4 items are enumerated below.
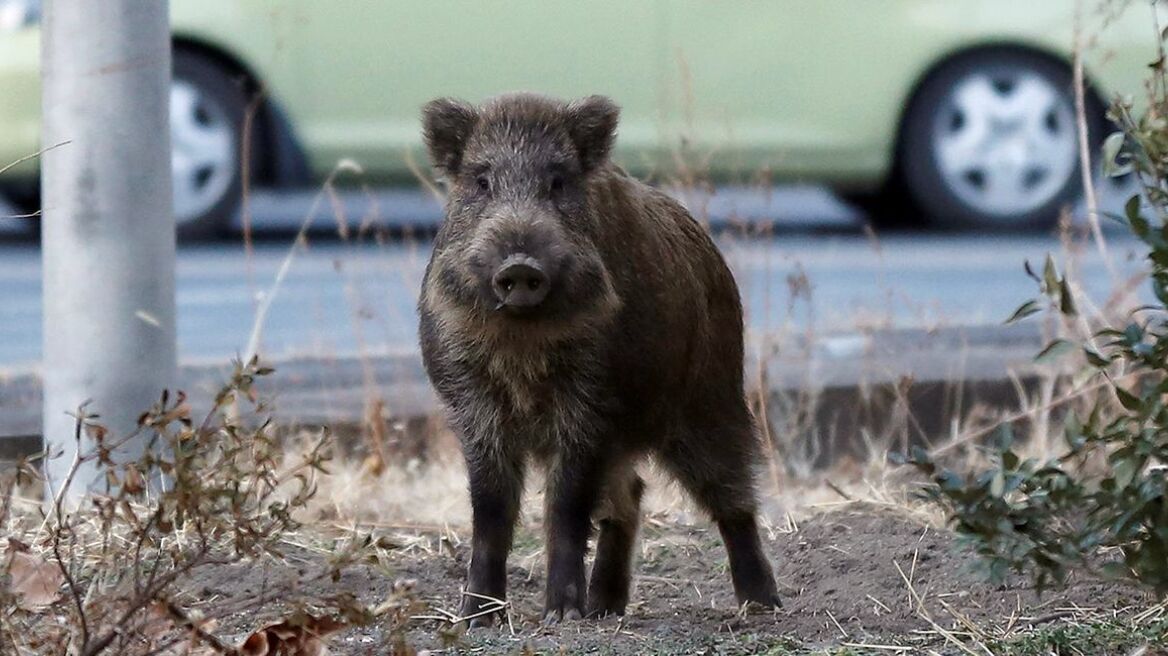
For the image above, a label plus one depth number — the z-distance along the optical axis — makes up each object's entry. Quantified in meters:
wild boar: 8.91
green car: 20.56
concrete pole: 10.42
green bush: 6.80
